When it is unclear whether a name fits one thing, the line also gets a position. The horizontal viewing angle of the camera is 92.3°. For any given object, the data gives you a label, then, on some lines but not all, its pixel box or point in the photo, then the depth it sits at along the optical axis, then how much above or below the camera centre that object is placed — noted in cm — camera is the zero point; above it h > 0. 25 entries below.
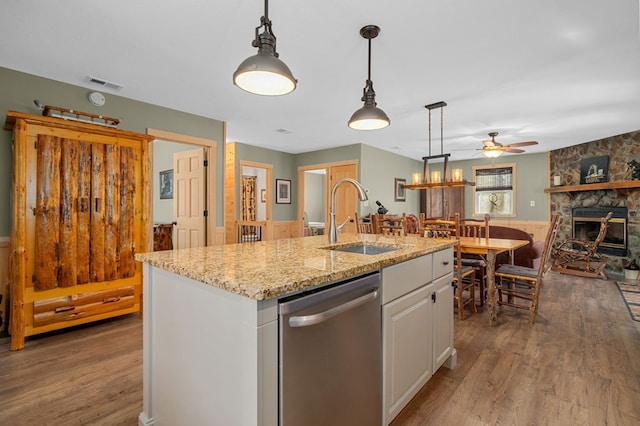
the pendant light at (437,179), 366 +43
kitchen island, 97 -42
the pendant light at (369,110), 224 +76
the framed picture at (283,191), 680 +50
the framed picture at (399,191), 714 +53
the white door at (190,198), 441 +23
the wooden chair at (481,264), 358 -59
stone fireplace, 521 +37
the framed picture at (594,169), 557 +83
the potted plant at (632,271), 495 -92
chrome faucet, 211 -9
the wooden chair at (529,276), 308 -64
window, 728 +57
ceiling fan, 443 +96
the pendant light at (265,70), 153 +76
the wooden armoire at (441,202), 794 +31
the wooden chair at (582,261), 485 -82
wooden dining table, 304 -41
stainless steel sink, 211 -25
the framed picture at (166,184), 633 +60
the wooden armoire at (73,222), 255 -9
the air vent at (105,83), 305 +133
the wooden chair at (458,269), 313 -60
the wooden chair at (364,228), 433 -21
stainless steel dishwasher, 104 -55
